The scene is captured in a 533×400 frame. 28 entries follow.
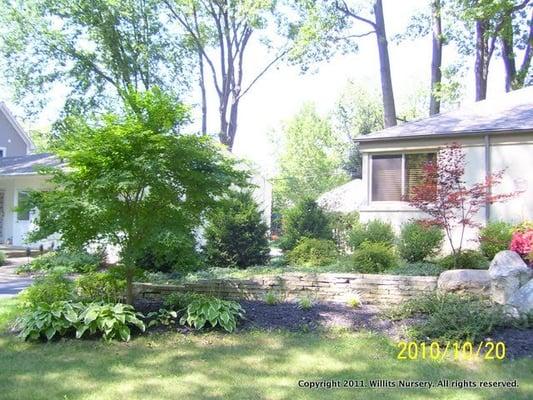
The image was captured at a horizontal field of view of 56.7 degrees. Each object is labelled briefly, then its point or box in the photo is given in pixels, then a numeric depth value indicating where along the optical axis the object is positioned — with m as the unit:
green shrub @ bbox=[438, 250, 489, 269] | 9.01
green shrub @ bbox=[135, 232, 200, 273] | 6.11
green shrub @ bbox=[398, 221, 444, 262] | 10.06
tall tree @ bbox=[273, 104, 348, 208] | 41.16
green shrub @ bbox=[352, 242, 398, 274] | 8.84
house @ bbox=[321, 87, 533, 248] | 11.93
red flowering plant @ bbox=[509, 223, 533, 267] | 7.71
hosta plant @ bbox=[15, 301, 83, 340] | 5.83
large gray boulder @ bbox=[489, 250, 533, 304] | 6.82
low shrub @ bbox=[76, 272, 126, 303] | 7.06
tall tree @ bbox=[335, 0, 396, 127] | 21.62
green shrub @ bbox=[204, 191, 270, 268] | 11.30
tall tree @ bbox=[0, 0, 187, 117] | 24.16
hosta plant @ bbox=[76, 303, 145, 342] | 5.81
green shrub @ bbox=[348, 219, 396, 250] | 10.83
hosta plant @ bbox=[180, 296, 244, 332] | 6.20
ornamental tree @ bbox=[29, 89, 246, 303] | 5.99
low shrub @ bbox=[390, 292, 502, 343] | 5.50
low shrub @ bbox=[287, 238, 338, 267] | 10.45
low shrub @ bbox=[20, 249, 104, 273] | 10.41
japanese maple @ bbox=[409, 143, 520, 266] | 8.91
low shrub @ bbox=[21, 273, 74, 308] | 6.48
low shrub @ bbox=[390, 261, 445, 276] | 8.47
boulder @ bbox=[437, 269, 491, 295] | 7.32
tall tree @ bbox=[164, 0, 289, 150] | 25.88
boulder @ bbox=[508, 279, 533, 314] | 6.05
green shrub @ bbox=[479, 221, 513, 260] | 9.68
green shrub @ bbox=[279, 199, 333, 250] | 12.54
